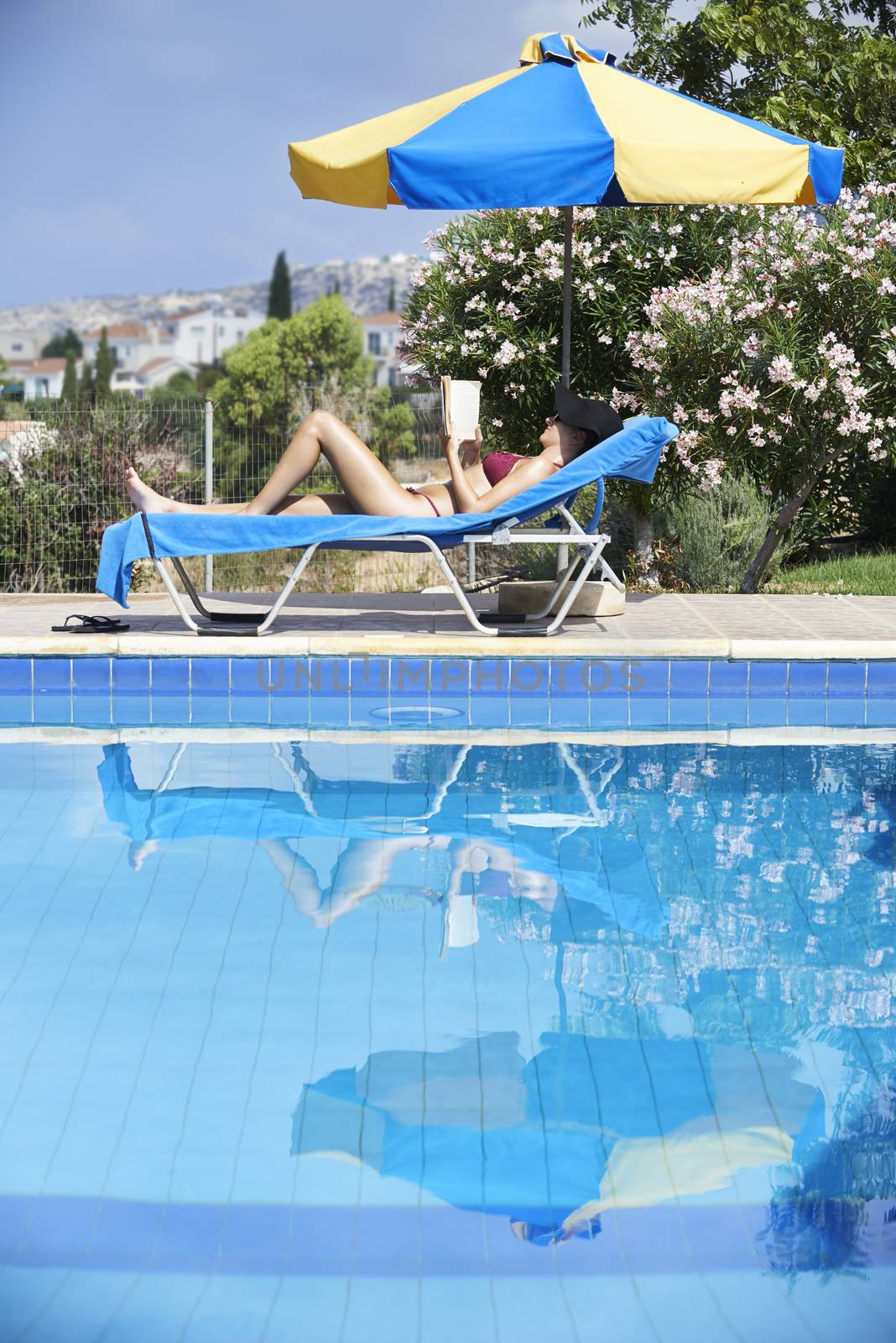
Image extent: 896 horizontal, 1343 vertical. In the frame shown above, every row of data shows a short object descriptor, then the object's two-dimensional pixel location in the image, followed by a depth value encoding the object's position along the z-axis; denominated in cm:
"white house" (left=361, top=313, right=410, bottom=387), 12838
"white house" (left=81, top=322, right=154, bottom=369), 14575
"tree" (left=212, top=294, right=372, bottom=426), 4778
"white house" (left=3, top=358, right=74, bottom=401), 12119
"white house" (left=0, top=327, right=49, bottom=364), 15075
